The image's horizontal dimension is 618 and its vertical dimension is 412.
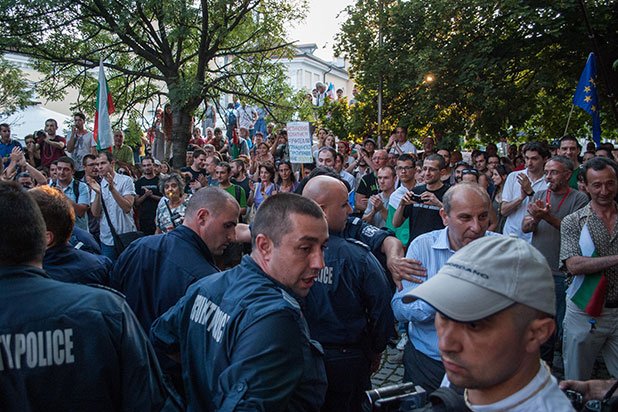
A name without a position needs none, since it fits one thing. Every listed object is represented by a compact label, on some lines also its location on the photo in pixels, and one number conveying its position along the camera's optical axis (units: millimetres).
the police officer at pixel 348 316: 3596
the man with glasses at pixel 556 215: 5734
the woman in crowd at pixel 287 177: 9344
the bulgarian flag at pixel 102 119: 9188
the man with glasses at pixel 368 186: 8852
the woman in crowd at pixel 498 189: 7348
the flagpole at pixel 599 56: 7513
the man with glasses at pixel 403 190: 6809
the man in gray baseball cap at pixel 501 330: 1653
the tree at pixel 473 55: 11453
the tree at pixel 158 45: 12023
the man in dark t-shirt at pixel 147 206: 9195
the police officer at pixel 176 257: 3475
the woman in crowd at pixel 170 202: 7137
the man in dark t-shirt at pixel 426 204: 6102
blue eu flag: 9453
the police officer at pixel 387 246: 3467
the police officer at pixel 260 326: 1943
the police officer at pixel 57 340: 2053
